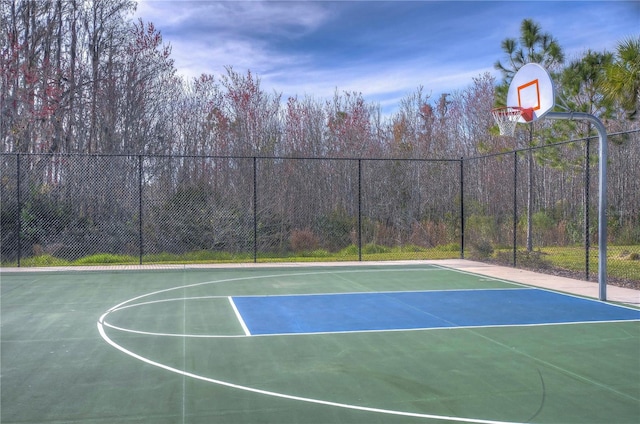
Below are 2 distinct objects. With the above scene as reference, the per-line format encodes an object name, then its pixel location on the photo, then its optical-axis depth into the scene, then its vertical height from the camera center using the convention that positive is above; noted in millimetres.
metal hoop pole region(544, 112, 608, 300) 8484 +290
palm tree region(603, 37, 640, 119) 10484 +2338
